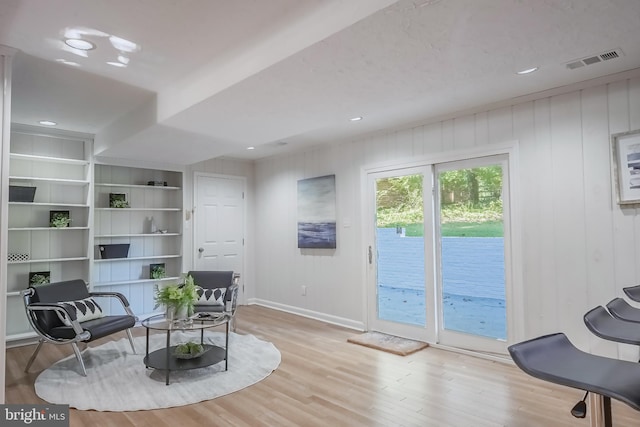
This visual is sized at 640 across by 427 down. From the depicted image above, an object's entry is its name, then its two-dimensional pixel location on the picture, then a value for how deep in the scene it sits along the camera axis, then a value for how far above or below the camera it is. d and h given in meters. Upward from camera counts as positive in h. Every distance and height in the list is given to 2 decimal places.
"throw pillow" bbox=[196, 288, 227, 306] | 4.53 -0.80
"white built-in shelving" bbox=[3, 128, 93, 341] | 4.38 +0.26
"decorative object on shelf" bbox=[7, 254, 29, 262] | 4.29 -0.28
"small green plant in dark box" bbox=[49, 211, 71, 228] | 4.57 +0.16
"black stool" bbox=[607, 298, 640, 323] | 1.78 -0.44
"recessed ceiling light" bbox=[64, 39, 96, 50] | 2.43 +1.23
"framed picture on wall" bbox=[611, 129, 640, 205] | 2.93 +0.46
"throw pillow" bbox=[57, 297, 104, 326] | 3.41 -0.75
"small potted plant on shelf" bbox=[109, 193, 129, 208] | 5.08 +0.41
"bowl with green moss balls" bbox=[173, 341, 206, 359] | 3.33 -1.08
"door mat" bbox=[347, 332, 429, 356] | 3.96 -1.28
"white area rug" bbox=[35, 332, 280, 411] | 2.83 -1.26
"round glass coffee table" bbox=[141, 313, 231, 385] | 3.16 -1.12
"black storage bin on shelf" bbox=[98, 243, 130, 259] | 4.98 -0.26
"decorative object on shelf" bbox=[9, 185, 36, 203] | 4.21 +0.44
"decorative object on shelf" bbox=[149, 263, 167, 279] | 5.42 -0.59
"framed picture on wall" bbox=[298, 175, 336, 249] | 5.27 +0.23
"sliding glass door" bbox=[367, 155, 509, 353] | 3.75 -0.28
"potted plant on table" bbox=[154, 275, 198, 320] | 3.38 -0.63
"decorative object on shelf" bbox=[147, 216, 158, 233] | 5.48 +0.08
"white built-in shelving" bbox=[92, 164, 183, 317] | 5.08 +0.03
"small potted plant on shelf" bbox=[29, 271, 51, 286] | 4.47 -0.54
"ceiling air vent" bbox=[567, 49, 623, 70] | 2.56 +1.17
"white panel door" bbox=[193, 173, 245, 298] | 5.95 +0.11
